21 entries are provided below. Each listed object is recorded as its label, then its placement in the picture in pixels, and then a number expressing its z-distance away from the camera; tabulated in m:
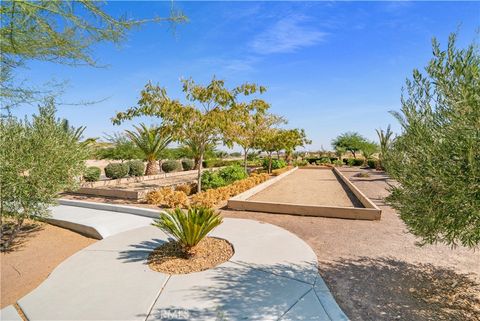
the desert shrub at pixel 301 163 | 38.41
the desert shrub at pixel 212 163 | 31.49
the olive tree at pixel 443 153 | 2.55
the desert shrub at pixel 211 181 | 13.60
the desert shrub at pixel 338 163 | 41.49
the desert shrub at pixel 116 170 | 18.41
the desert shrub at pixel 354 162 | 40.44
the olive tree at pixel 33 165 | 5.61
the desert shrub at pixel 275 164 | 28.45
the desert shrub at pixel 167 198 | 9.89
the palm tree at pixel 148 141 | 20.02
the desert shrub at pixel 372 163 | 31.75
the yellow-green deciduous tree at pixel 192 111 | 11.80
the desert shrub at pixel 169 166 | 26.24
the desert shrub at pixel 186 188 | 12.95
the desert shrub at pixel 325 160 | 42.86
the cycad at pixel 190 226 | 5.27
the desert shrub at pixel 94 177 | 15.98
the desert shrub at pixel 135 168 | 19.97
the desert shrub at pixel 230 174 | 15.38
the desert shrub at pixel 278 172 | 22.03
